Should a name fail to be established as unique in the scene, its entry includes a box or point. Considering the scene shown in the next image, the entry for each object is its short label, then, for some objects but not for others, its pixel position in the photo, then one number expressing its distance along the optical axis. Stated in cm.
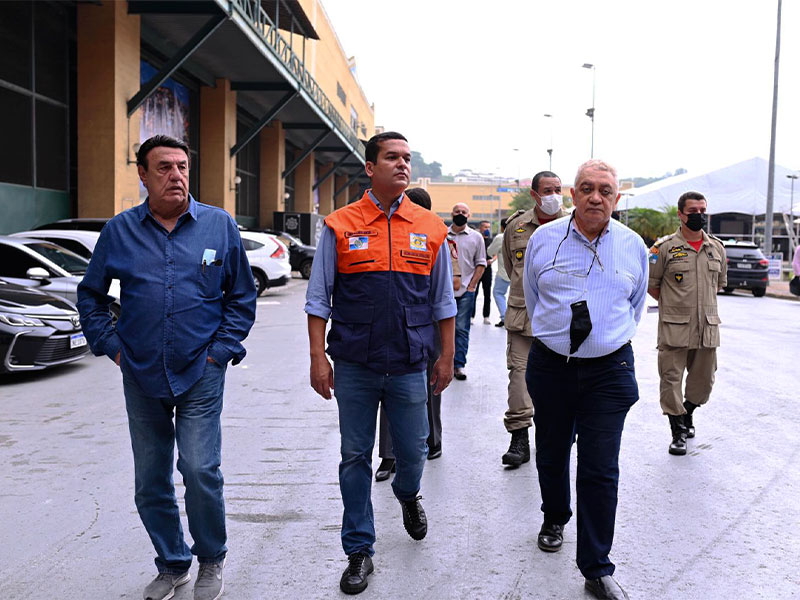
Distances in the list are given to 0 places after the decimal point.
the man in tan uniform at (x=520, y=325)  556
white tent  6138
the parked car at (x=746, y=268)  2472
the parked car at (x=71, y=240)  1275
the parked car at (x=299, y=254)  2847
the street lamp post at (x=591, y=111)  4153
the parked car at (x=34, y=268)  1018
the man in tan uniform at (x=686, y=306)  611
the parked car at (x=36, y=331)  849
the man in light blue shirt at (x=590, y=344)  365
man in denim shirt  333
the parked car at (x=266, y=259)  2089
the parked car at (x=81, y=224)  1533
